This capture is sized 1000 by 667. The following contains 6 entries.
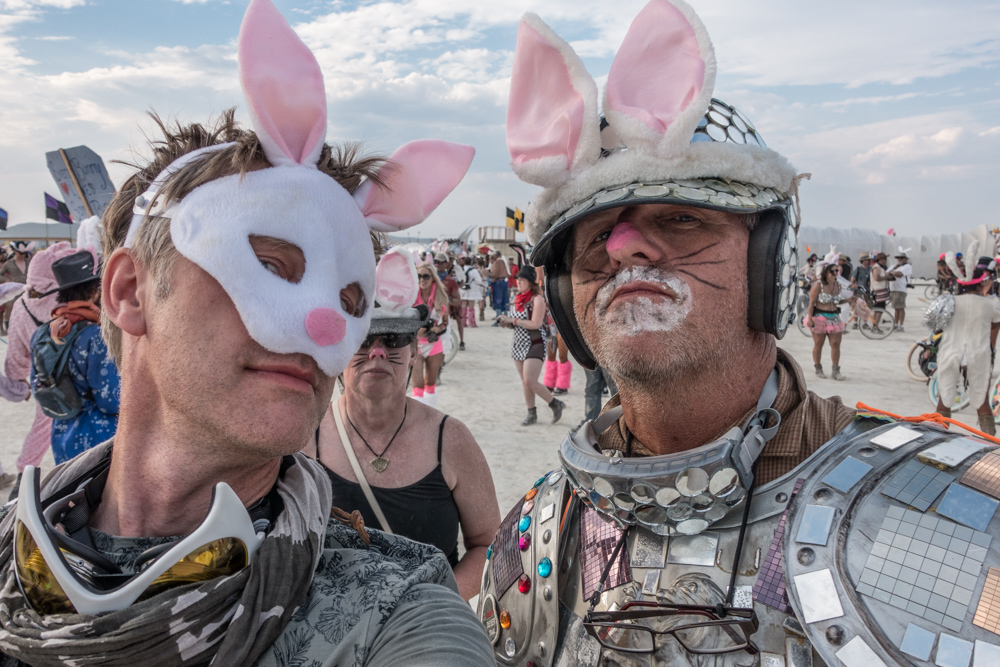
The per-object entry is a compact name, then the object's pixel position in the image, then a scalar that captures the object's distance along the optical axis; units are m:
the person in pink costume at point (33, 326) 4.21
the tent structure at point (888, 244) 39.34
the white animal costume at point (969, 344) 6.90
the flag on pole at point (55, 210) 19.02
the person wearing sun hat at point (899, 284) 16.12
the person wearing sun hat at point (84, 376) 3.27
